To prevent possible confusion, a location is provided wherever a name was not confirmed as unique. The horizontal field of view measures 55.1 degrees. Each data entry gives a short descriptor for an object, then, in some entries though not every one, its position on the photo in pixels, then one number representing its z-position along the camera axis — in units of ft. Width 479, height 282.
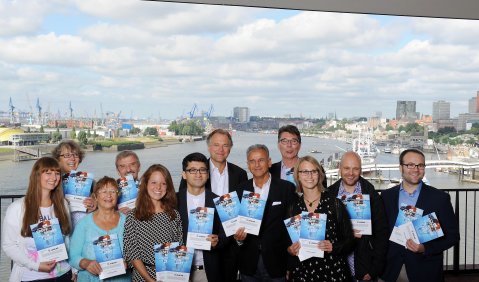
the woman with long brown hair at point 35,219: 6.81
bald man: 7.28
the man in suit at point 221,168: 8.20
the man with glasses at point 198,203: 7.18
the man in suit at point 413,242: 7.57
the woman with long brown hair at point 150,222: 6.79
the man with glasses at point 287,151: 8.58
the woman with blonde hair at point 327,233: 6.81
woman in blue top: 6.89
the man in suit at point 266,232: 7.48
